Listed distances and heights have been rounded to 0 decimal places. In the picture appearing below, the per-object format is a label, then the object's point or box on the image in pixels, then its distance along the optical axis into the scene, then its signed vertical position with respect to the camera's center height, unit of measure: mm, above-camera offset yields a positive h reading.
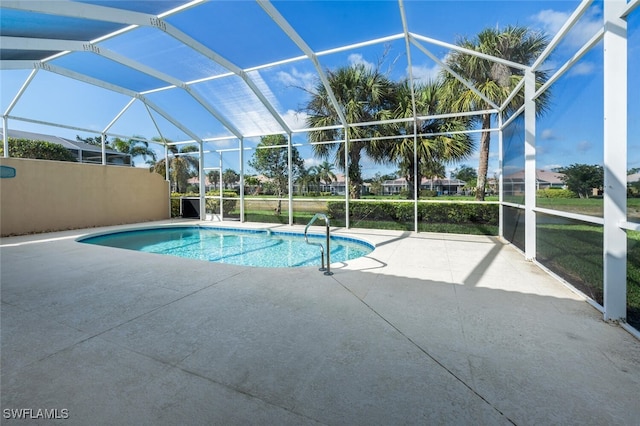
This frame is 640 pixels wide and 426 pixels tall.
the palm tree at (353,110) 8977 +2992
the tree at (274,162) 10703 +1533
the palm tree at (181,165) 12695 +1706
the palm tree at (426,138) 8273 +1883
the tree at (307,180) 10180 +806
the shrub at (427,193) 8594 +262
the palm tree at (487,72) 7160 +3397
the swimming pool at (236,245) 6926 -1226
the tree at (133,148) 15695 +4054
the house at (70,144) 19188 +4330
